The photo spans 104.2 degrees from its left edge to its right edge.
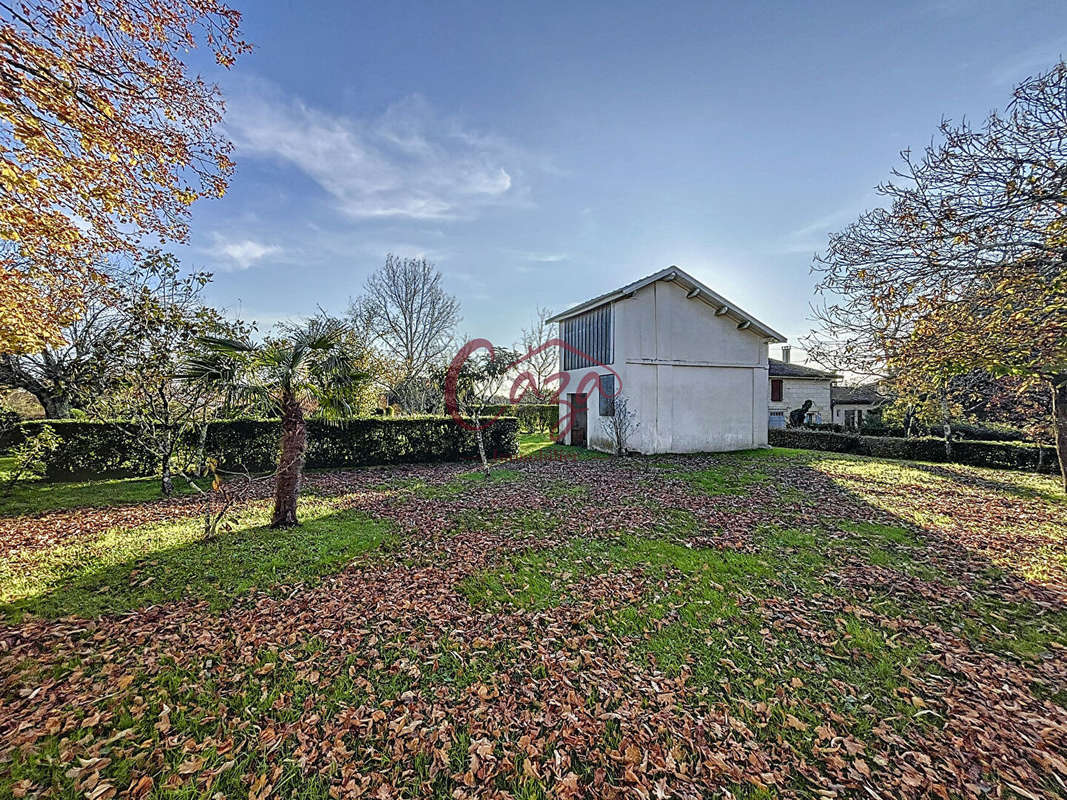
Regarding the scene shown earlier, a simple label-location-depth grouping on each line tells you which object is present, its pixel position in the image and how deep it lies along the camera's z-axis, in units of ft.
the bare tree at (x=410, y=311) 83.76
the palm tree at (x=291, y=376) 21.03
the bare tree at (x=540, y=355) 90.74
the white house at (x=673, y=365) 48.03
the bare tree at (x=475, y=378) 47.16
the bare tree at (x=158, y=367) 27.45
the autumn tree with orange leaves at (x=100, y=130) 14.30
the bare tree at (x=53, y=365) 49.60
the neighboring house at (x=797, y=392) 80.64
